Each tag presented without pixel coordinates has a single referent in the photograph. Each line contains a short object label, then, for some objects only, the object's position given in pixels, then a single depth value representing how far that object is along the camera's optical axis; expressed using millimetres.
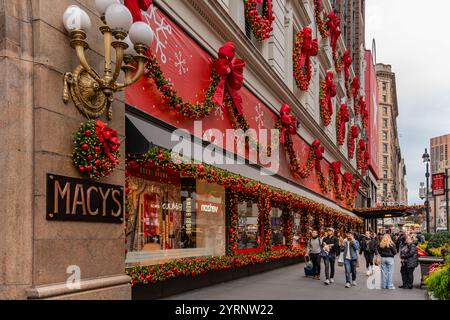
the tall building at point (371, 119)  60806
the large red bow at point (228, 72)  14242
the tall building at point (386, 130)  115750
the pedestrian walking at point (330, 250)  15289
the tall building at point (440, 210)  147125
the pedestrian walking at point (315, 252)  16328
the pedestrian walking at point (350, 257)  14938
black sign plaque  6922
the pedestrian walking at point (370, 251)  18062
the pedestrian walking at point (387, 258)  14130
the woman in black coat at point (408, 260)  14430
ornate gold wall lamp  7109
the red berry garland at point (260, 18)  17703
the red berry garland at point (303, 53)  25047
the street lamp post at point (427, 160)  40025
